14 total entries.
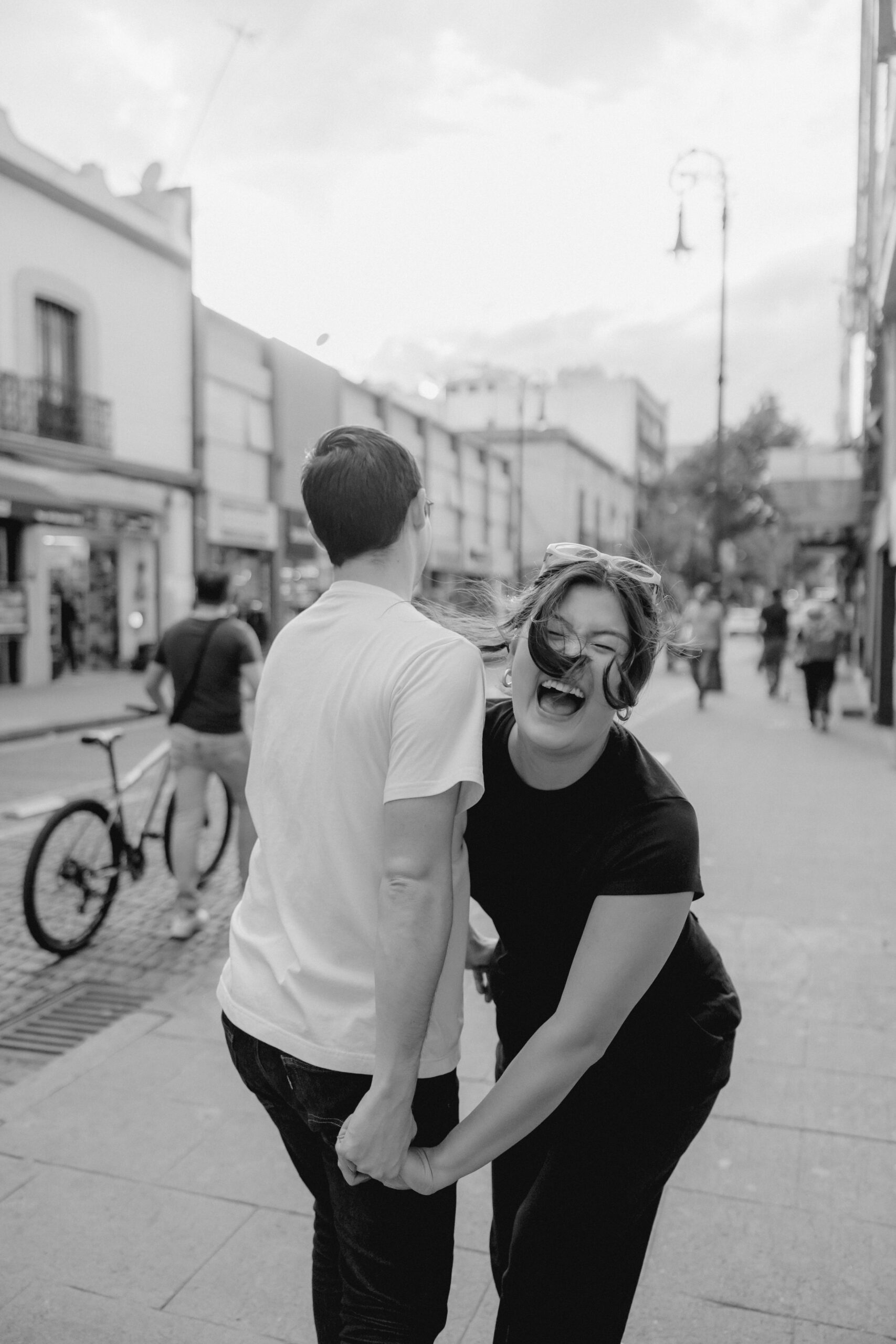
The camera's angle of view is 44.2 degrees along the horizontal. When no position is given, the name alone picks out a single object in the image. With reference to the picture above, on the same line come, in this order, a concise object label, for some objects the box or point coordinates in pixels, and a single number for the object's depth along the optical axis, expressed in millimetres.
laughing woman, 1548
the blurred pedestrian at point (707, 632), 17500
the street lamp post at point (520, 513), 36000
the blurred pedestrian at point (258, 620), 22922
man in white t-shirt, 1502
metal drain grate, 4121
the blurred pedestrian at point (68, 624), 20641
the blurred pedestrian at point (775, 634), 19016
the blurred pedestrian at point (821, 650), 13883
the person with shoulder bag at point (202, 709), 5230
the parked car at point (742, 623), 55938
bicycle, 4977
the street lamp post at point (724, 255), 15516
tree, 50312
